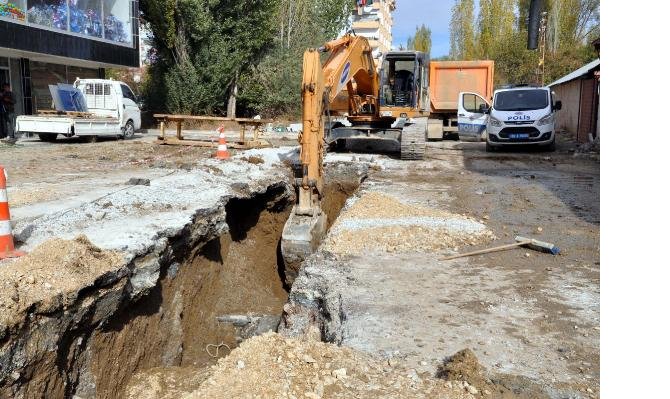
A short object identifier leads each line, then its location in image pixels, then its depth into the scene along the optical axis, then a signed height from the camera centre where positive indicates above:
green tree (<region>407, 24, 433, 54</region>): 67.07 +11.14
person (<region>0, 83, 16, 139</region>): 16.98 +0.37
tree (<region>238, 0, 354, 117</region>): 29.03 +3.30
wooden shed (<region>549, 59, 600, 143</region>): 19.02 +1.11
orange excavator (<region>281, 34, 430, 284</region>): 7.88 +0.37
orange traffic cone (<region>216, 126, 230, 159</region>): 11.98 -0.52
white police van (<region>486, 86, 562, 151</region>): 16.36 +0.37
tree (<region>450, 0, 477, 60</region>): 46.72 +8.79
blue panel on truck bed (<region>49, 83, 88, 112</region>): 17.52 +0.82
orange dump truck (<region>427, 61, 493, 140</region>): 20.14 +1.71
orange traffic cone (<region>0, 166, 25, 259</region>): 4.83 -0.95
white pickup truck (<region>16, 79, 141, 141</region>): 16.39 +0.20
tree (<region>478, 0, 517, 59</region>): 42.47 +8.42
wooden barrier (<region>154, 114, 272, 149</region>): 16.11 -0.44
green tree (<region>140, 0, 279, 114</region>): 24.81 +3.77
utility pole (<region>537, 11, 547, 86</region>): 34.62 +5.36
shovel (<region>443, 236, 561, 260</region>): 6.43 -1.39
